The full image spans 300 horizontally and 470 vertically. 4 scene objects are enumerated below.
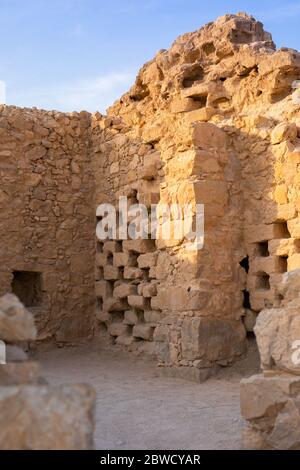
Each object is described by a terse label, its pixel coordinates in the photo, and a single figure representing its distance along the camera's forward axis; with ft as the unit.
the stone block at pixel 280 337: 13.17
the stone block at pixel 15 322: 9.80
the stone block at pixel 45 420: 7.69
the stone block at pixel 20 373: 9.11
